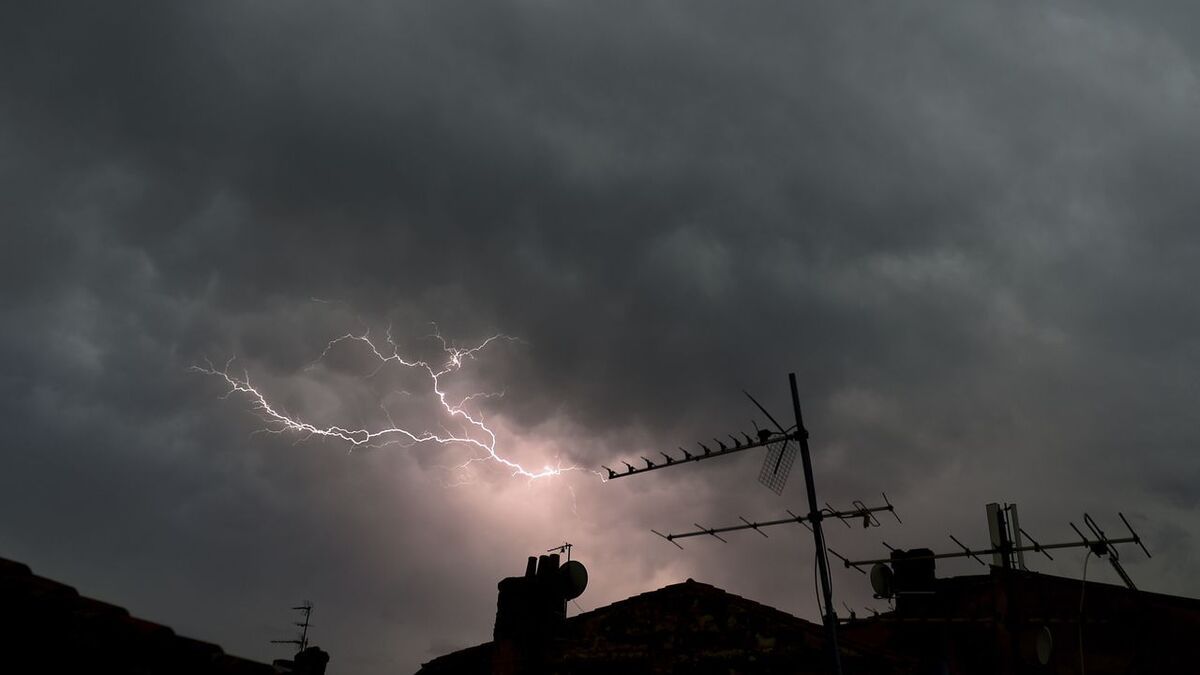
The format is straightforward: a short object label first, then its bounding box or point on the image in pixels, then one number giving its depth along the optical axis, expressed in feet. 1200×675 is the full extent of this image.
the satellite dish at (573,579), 44.16
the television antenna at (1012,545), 36.32
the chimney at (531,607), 41.52
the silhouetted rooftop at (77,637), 13.61
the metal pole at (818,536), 28.43
